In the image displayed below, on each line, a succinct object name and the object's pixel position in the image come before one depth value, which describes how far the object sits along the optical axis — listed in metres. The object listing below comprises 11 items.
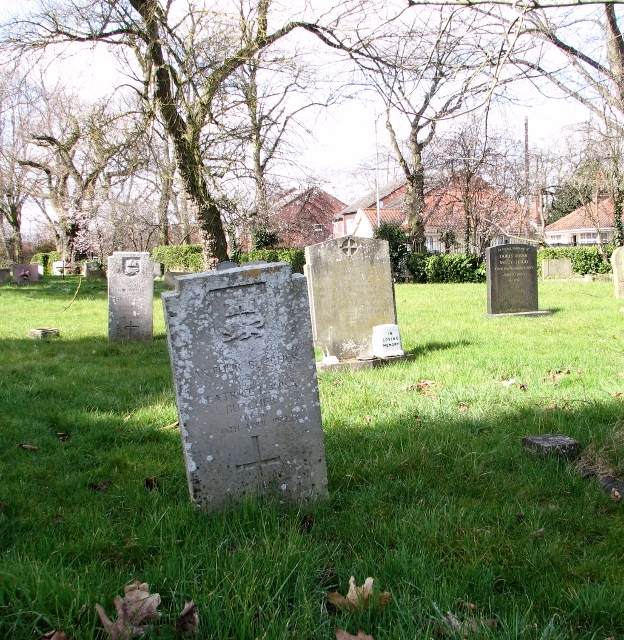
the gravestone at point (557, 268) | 24.16
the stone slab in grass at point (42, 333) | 10.45
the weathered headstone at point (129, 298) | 10.30
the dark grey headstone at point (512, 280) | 12.33
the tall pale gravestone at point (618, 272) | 14.46
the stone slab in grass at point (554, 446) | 4.01
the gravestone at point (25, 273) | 26.98
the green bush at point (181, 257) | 35.28
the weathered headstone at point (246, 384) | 3.30
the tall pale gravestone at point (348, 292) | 7.98
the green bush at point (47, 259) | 47.72
